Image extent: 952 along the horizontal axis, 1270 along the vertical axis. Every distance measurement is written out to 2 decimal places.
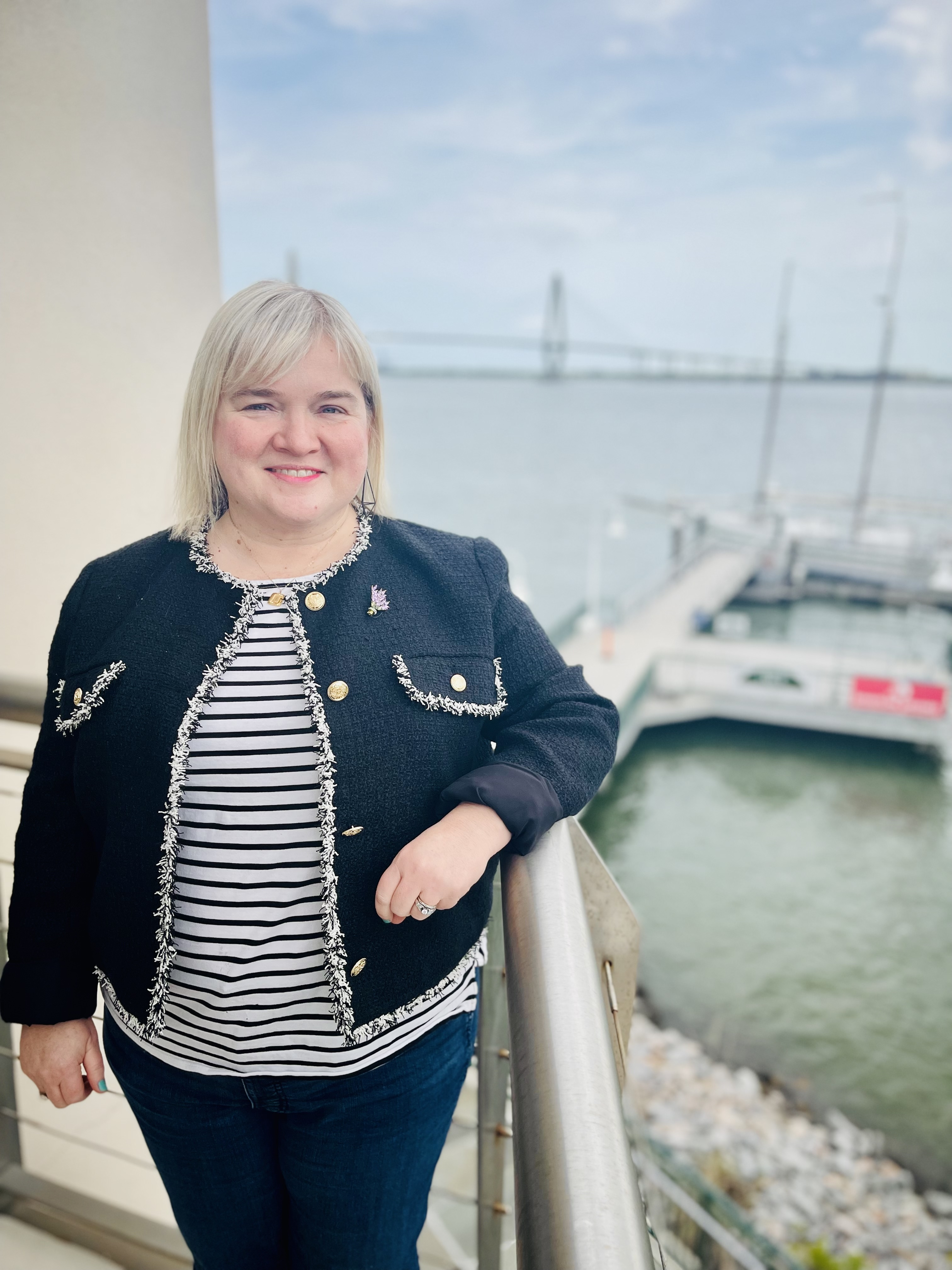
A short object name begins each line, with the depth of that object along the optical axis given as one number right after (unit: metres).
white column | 1.71
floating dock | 17.36
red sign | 17.28
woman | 0.96
